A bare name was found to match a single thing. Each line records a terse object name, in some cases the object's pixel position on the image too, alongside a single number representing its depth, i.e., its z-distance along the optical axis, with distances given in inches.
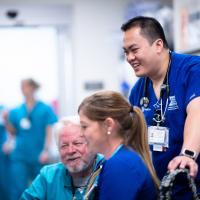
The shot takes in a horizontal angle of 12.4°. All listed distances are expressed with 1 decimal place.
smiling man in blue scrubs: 149.1
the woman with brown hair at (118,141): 114.3
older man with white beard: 153.8
